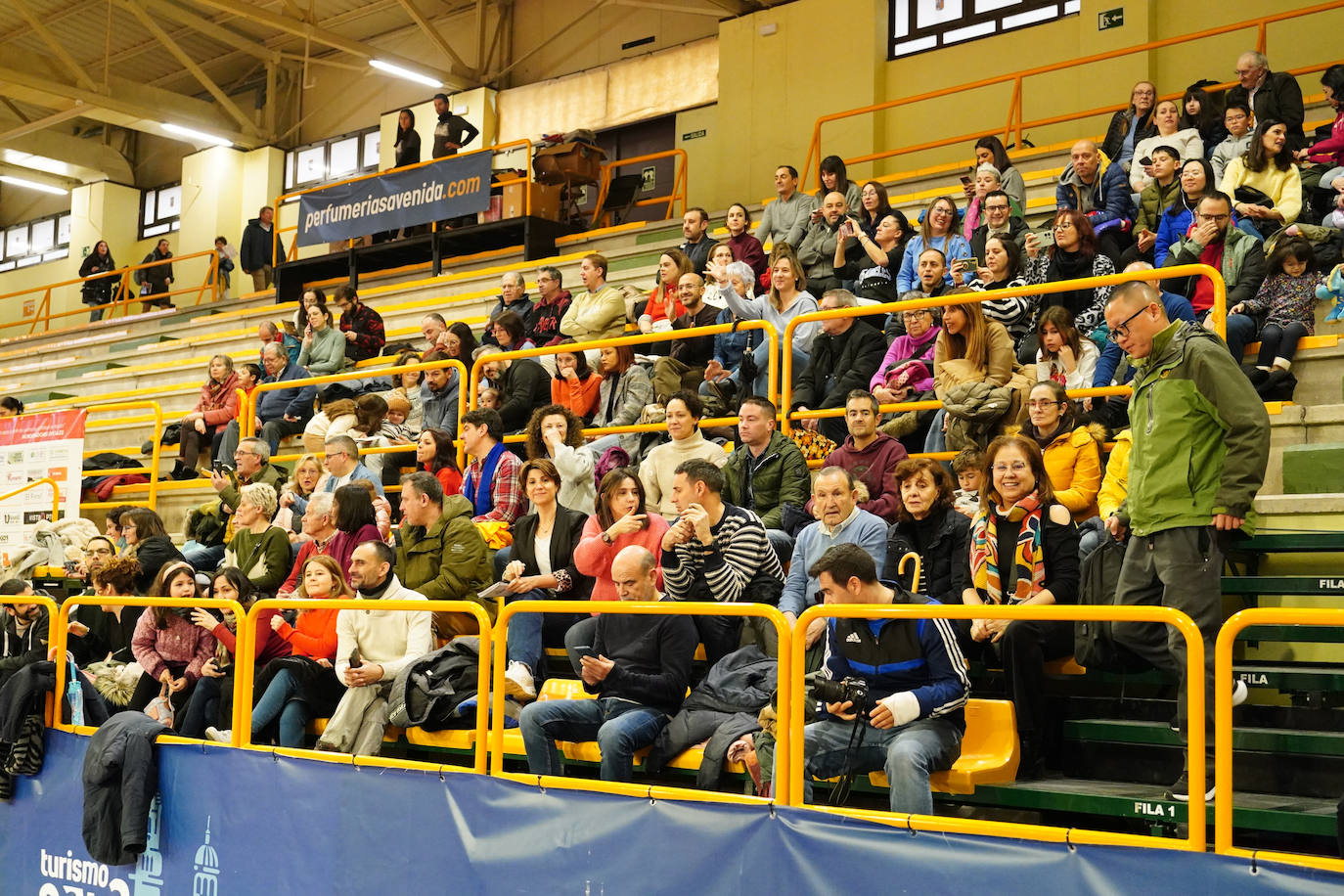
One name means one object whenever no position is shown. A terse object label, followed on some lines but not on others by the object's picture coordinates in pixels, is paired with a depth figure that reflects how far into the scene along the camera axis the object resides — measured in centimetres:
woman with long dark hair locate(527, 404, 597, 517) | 771
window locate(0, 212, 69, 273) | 2717
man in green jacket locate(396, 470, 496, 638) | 695
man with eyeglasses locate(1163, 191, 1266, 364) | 734
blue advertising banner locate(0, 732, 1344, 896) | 370
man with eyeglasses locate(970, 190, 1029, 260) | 882
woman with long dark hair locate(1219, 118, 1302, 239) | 851
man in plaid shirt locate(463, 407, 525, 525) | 793
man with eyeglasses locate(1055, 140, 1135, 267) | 920
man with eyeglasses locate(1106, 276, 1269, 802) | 441
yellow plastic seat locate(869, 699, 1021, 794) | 455
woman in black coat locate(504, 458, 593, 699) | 632
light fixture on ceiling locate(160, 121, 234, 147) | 2183
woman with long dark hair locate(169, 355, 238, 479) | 1175
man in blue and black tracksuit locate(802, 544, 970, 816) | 446
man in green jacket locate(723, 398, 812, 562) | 694
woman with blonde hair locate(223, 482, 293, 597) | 800
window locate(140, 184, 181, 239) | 2512
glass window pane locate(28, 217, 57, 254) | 2742
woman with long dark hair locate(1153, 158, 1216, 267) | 836
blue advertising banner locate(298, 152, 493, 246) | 1504
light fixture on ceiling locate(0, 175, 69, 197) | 2529
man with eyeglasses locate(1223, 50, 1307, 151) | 945
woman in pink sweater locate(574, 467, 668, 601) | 611
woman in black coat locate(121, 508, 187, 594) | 817
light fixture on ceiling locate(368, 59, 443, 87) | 1861
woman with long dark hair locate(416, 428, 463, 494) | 865
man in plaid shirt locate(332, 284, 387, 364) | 1248
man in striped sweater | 571
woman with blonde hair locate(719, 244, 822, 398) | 871
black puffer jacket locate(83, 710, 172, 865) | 636
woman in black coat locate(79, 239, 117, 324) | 2342
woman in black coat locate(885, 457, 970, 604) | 573
